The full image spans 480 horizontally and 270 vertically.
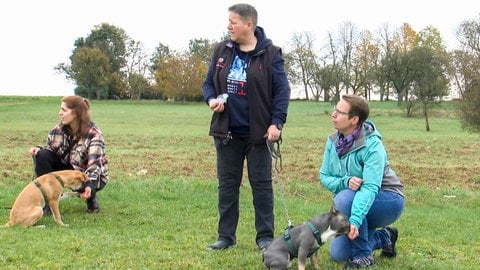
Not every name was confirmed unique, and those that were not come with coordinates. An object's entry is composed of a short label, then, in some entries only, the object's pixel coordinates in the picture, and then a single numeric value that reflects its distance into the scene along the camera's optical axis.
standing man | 6.03
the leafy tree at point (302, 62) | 82.94
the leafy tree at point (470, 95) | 16.80
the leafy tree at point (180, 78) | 86.19
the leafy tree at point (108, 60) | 87.19
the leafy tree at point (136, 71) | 91.38
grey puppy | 5.16
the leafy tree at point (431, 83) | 45.90
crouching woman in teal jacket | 5.40
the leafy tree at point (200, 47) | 99.72
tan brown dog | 7.18
